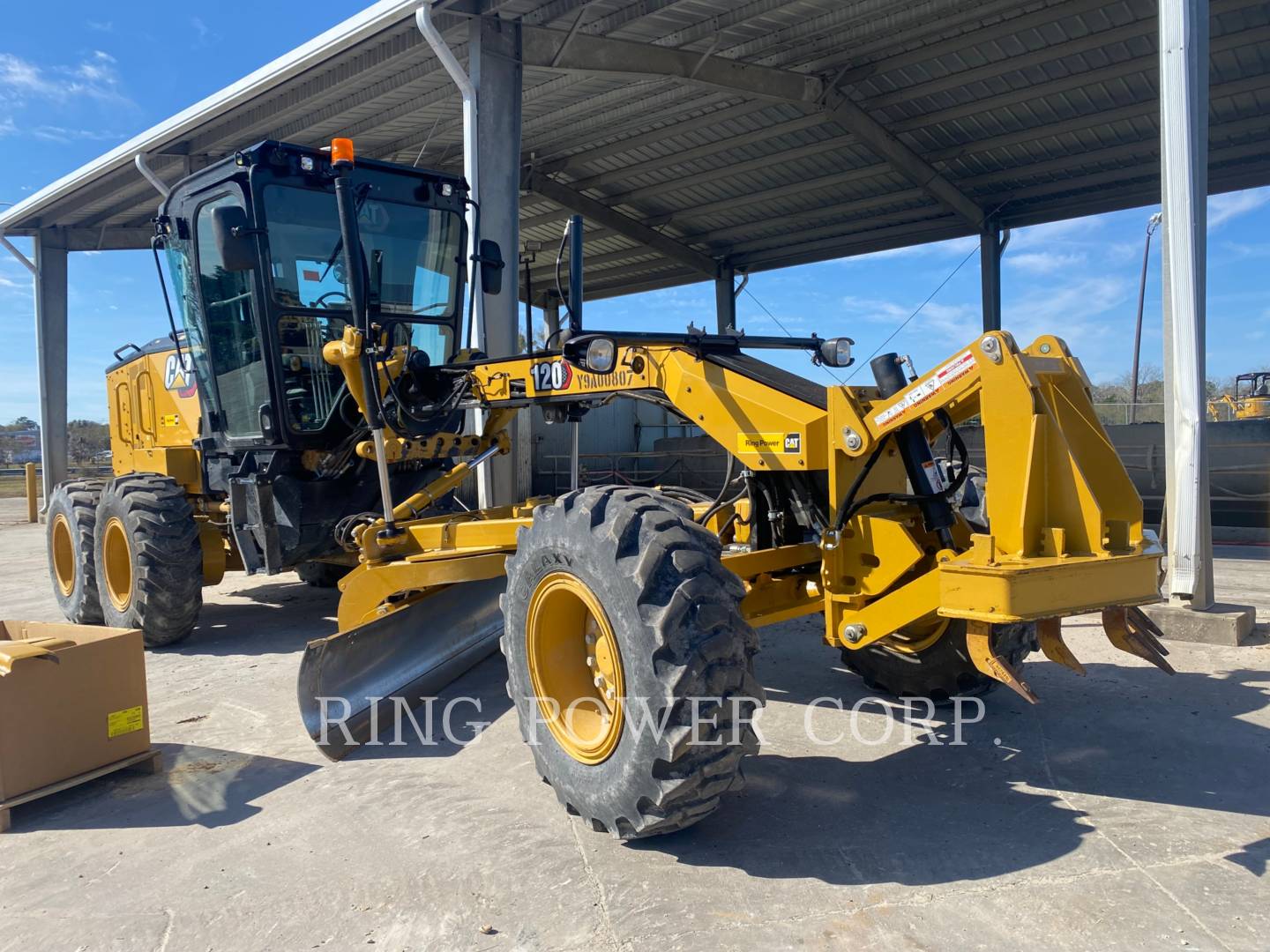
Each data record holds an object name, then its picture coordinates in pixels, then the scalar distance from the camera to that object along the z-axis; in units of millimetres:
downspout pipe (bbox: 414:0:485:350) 8516
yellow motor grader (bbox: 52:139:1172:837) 2979
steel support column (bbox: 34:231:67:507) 18297
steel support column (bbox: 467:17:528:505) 9273
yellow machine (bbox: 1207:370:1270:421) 22141
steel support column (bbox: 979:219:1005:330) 17125
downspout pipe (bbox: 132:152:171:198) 13008
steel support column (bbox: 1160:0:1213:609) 6012
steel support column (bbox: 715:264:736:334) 20438
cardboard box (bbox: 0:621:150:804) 3656
